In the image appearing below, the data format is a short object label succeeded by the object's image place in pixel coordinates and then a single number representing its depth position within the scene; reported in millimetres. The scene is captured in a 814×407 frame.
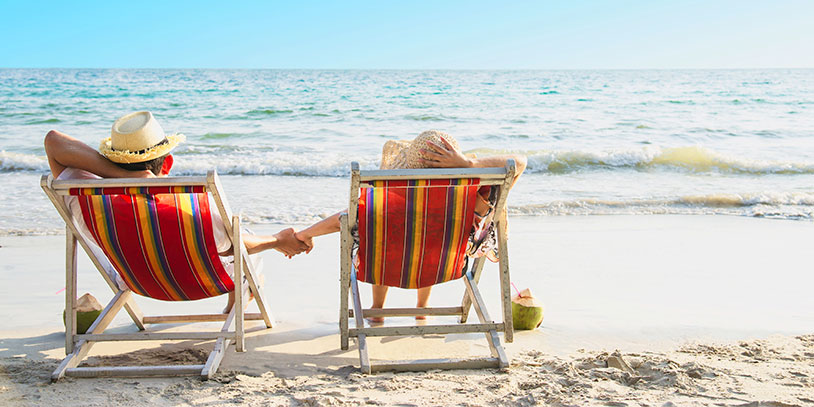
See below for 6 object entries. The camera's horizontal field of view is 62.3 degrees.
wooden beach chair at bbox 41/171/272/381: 2506
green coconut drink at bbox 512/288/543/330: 3477
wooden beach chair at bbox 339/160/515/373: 2617
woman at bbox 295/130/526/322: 2836
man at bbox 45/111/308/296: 2754
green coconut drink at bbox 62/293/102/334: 3346
